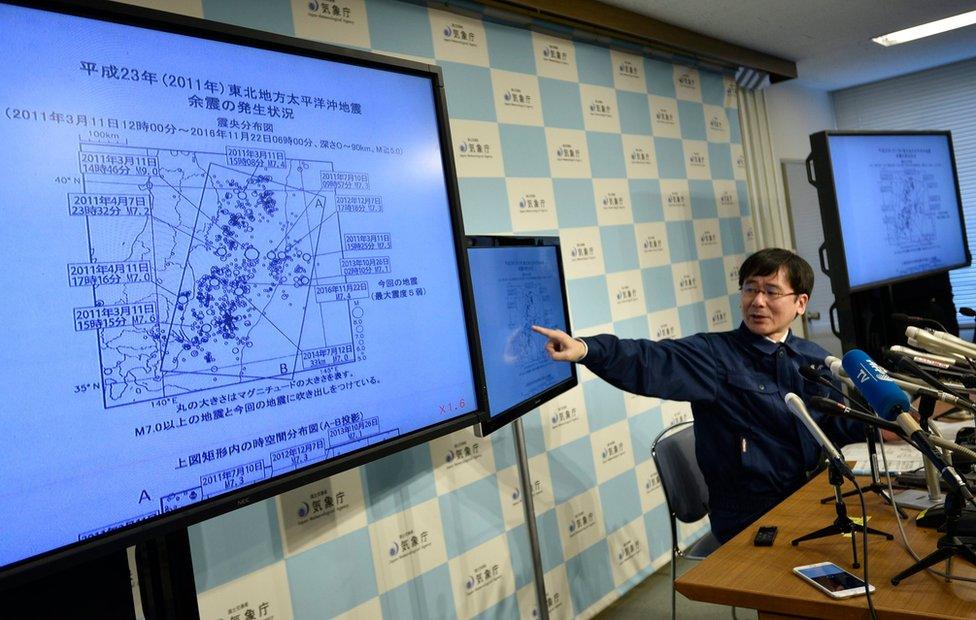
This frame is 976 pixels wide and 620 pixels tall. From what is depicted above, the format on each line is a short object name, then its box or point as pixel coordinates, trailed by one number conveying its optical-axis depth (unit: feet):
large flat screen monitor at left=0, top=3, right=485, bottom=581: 3.23
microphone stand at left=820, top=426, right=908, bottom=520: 5.78
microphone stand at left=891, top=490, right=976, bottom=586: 4.60
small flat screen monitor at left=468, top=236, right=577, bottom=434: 6.34
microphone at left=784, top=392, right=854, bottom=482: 4.72
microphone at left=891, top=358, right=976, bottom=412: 4.69
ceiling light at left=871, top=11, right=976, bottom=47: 15.84
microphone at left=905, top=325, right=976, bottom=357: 6.04
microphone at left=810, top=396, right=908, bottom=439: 4.35
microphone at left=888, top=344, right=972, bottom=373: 5.44
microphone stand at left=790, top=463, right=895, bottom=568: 4.96
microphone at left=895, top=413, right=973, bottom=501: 4.05
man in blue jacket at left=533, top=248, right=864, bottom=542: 7.48
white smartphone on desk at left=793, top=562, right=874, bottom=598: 4.56
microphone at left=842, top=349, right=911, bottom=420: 4.25
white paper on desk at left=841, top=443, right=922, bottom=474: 6.90
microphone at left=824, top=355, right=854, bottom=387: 5.68
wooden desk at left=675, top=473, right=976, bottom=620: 4.34
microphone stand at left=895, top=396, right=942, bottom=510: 5.78
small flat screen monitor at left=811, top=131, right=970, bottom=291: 12.41
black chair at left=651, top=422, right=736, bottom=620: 8.03
